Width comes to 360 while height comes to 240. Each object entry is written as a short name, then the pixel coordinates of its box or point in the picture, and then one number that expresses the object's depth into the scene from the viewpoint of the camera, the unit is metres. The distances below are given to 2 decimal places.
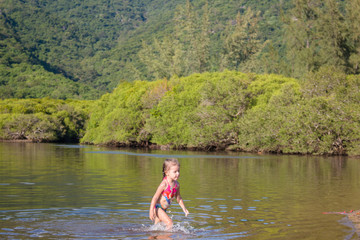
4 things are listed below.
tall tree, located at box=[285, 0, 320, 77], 72.81
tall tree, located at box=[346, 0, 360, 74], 66.94
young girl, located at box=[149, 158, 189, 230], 11.34
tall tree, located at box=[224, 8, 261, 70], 102.31
